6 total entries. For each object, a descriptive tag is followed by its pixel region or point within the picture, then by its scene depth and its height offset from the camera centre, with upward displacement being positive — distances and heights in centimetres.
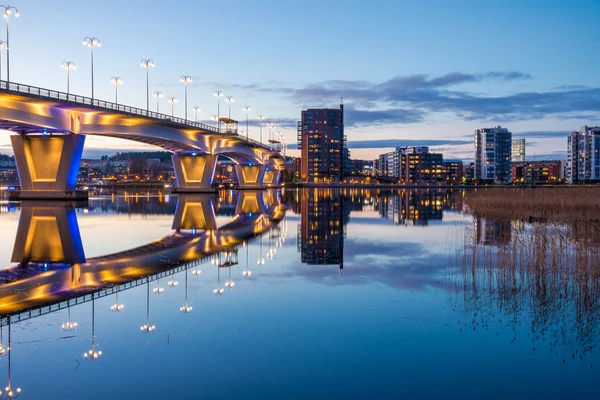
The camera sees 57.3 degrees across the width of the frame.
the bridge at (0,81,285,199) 5106 +654
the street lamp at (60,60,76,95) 6556 +1453
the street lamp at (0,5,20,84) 5175 +1662
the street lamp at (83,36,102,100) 6313 +1663
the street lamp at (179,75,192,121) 8524 +1663
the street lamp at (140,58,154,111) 7401 +1670
